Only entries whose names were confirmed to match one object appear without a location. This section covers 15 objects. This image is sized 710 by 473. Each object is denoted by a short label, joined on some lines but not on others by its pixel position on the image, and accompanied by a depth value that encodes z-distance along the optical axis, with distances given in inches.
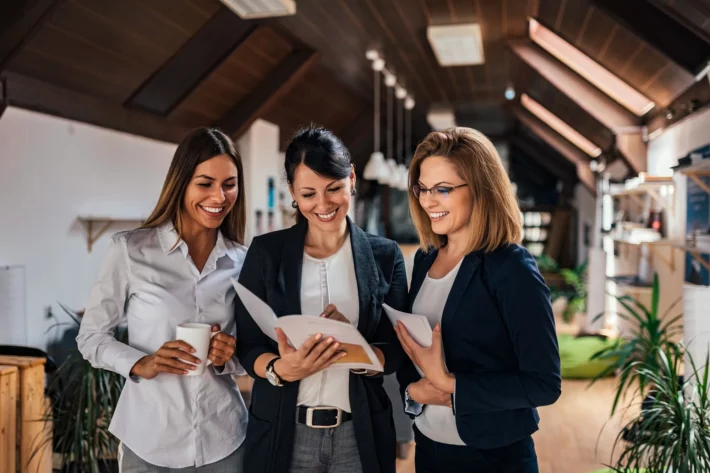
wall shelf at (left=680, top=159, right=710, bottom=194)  142.1
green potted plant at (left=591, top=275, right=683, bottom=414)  120.2
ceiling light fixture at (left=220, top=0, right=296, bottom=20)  159.5
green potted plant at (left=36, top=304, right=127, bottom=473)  112.8
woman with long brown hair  65.7
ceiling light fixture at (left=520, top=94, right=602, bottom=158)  339.9
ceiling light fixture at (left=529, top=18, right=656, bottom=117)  218.8
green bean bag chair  246.2
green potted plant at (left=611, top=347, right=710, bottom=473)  94.3
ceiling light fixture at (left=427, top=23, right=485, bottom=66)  201.3
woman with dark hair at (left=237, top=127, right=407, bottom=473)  62.7
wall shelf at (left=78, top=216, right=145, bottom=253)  187.2
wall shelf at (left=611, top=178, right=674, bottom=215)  196.4
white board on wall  146.9
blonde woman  56.1
